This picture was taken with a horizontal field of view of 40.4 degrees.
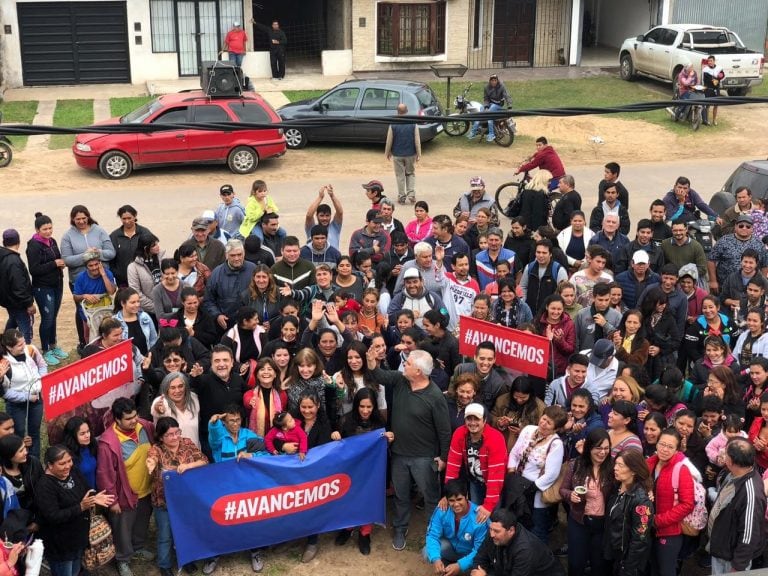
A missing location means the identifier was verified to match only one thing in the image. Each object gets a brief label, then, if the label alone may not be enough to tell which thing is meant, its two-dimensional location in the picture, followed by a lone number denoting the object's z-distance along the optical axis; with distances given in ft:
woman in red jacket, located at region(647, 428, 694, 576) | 26.11
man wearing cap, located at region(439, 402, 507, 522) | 28.04
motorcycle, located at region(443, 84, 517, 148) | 77.05
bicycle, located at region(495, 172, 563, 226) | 49.93
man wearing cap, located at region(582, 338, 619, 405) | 30.42
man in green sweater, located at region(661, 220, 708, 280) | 39.27
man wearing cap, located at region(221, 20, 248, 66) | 94.84
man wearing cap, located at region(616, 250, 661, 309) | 36.78
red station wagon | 65.62
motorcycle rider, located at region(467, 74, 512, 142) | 77.56
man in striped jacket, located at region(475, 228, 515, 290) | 38.81
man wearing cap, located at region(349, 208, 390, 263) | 40.86
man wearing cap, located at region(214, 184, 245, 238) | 43.45
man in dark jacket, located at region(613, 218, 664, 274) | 39.34
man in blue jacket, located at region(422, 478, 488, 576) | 27.78
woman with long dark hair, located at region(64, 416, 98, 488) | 26.61
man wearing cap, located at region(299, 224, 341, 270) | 39.14
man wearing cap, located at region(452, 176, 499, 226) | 44.88
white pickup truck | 87.25
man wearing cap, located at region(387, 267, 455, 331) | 34.86
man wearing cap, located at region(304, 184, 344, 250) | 41.29
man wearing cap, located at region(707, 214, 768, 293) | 39.86
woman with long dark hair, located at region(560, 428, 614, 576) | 26.68
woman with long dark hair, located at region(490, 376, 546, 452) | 29.48
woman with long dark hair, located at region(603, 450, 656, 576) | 25.82
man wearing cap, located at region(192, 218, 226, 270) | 39.01
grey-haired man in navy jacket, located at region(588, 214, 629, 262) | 40.04
